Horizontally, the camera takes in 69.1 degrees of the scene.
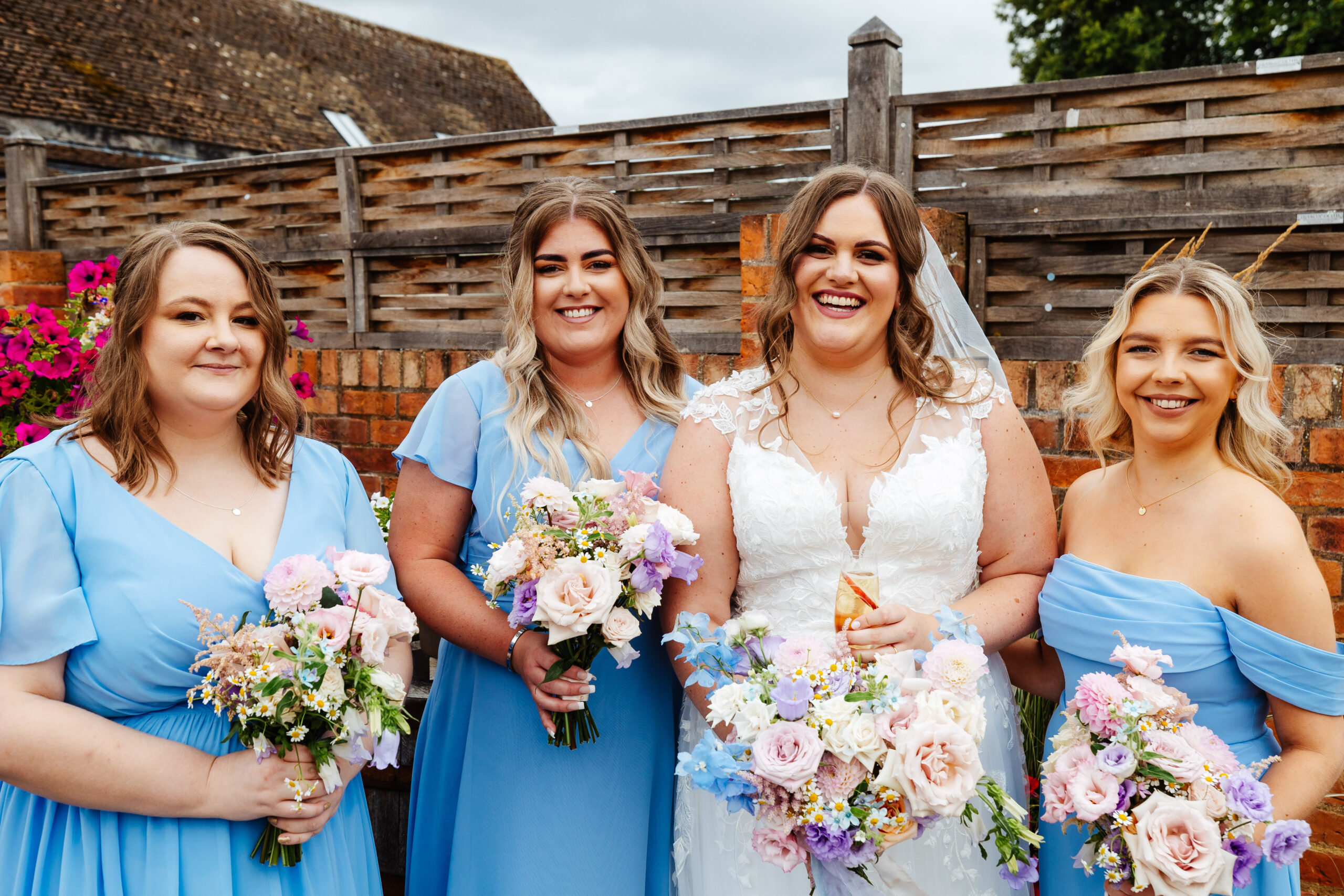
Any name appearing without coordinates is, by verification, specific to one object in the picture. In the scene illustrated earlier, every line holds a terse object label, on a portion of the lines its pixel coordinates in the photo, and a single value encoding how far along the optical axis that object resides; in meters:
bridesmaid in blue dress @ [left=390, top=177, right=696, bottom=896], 2.57
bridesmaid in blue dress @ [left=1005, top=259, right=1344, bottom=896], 2.04
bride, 2.39
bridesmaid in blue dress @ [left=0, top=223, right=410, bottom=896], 1.90
